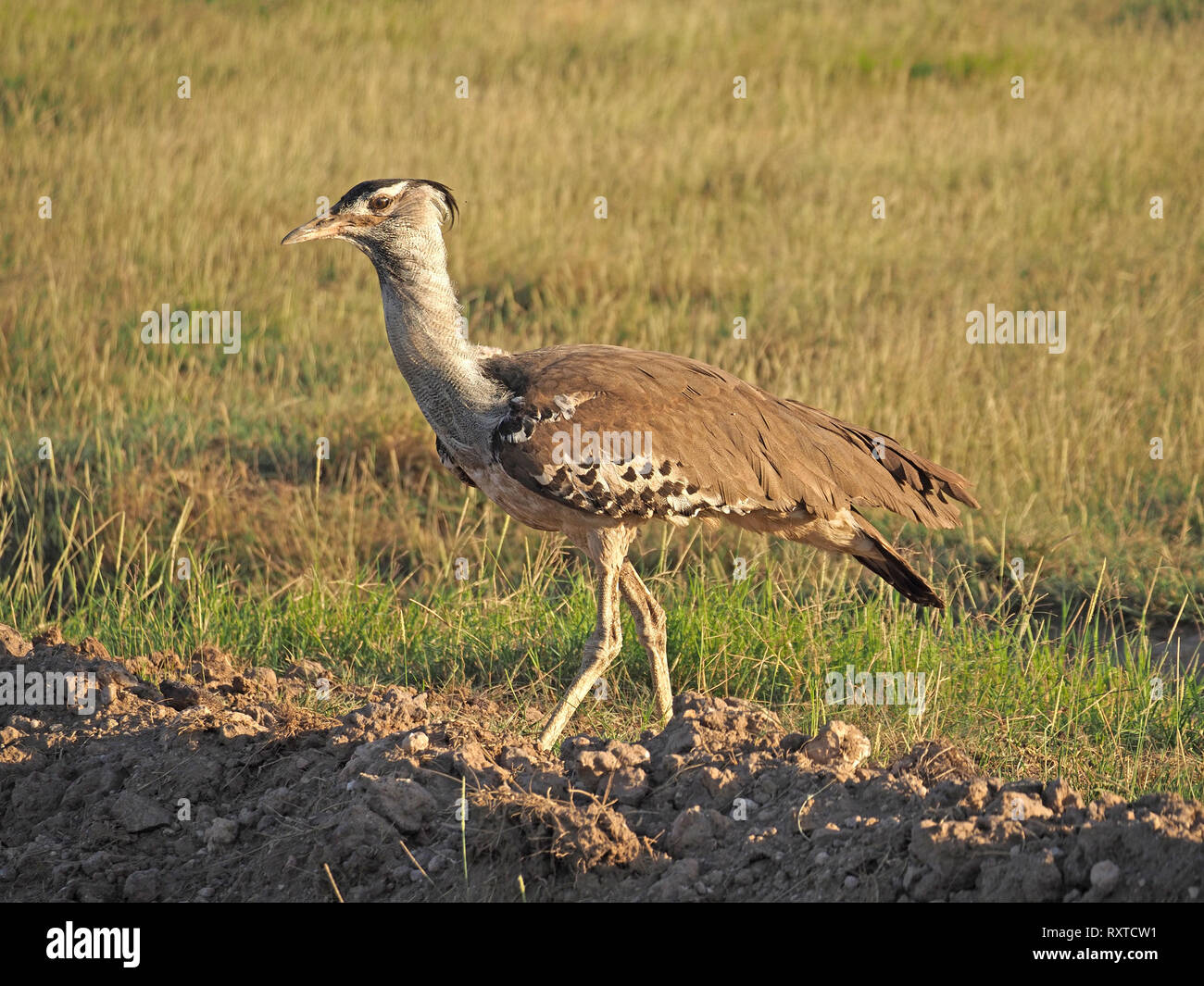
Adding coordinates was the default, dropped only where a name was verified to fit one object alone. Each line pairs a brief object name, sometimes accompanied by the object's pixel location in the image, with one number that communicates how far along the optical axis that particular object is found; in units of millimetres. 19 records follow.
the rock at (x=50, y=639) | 8734
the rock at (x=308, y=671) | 9125
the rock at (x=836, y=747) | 6949
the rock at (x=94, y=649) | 8609
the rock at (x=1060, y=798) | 6293
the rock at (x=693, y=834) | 6414
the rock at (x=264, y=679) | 8469
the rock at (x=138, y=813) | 7078
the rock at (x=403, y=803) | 6672
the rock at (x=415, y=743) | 7031
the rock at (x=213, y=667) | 8656
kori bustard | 7988
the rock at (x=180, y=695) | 8023
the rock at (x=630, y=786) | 6746
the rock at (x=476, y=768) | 6777
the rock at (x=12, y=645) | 8492
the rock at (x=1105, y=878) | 5613
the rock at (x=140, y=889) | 6719
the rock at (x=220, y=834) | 6973
